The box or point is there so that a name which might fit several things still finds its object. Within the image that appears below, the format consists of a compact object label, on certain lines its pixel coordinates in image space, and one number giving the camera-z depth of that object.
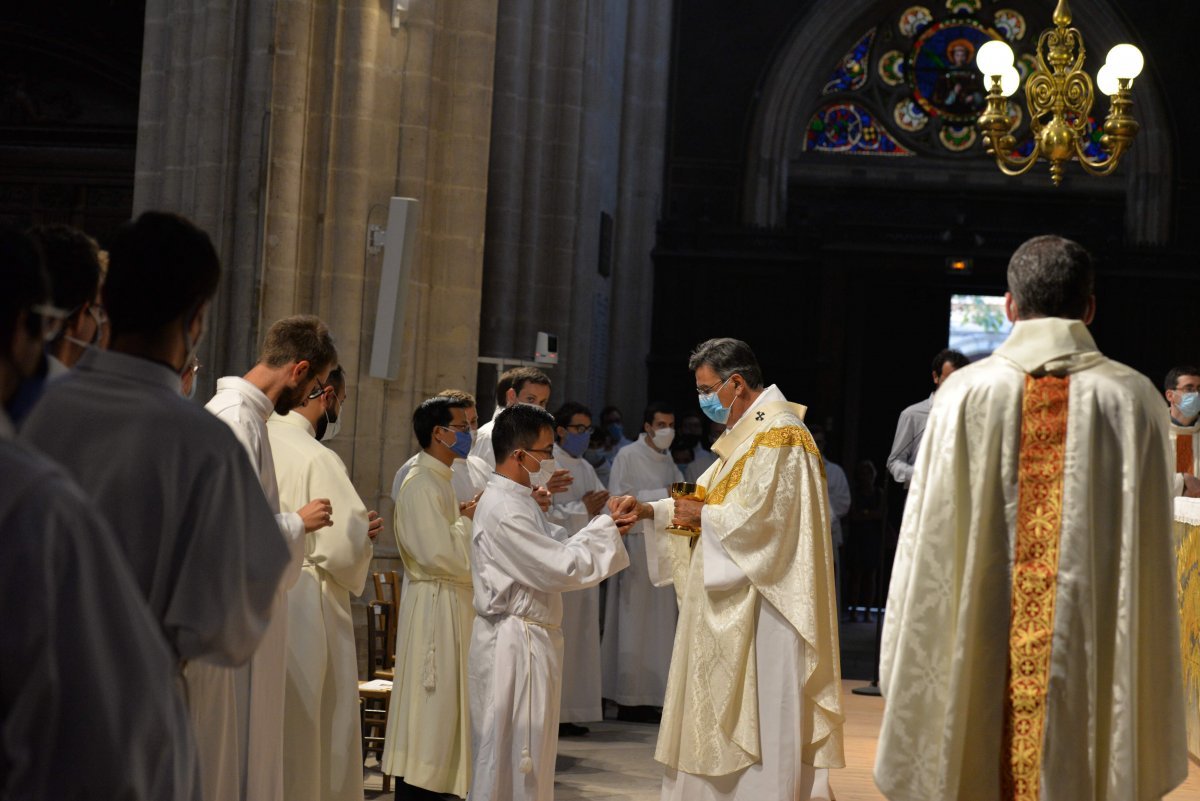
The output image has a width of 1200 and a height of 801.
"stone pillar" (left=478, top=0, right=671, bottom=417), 13.34
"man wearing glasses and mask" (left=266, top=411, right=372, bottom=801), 4.80
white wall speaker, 6.25
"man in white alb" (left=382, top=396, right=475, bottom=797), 6.18
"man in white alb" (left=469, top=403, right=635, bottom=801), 5.24
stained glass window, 20.39
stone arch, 19.44
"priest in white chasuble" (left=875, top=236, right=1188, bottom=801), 3.66
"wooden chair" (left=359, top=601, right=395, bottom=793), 6.92
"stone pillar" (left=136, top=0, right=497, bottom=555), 8.51
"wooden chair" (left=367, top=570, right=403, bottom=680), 7.14
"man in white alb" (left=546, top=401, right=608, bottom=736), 8.75
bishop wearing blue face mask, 5.38
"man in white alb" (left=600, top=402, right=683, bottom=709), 9.55
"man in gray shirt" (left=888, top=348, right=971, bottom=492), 8.91
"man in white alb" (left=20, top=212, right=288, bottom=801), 2.45
